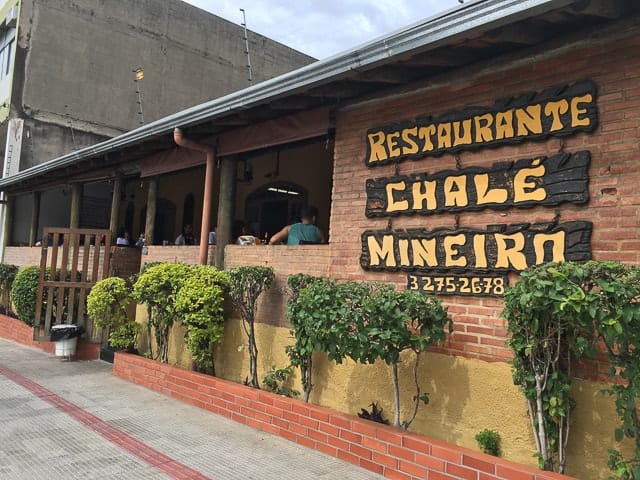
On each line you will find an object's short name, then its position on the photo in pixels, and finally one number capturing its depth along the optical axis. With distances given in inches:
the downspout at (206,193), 269.7
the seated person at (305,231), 240.5
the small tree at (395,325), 152.2
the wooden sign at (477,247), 143.6
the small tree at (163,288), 253.9
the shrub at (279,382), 215.5
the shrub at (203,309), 236.4
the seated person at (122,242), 410.6
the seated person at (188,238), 433.7
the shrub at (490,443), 150.1
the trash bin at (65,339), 337.1
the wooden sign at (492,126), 145.1
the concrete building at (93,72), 570.9
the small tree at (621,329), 111.3
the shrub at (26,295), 367.2
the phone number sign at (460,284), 156.7
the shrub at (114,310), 299.9
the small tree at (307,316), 165.9
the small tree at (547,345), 120.8
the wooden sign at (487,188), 145.3
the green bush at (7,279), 476.6
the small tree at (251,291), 226.2
